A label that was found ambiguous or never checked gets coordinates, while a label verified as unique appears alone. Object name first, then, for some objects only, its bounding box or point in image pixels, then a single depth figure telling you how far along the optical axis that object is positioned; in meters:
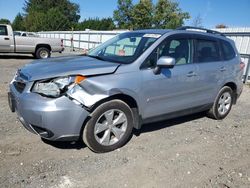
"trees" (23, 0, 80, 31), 40.82
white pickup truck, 10.08
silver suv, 2.48
